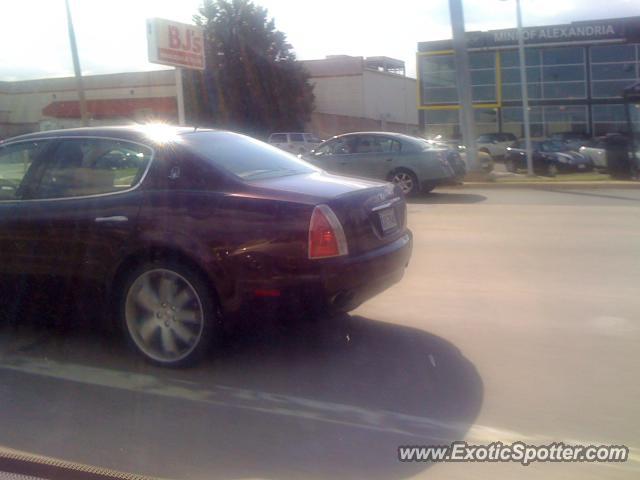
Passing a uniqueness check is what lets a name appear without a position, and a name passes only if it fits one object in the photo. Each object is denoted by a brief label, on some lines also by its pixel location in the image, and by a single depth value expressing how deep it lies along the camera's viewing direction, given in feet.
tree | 153.38
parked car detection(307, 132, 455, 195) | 53.62
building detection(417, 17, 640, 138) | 151.53
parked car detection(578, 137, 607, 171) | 91.86
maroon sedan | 17.88
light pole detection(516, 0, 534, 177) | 80.28
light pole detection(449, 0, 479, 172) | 69.10
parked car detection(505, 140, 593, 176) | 90.07
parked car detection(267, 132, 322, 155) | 135.33
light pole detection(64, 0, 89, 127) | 89.97
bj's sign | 80.23
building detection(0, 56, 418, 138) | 158.71
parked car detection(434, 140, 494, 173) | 74.90
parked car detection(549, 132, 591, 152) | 104.24
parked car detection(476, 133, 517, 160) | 128.67
